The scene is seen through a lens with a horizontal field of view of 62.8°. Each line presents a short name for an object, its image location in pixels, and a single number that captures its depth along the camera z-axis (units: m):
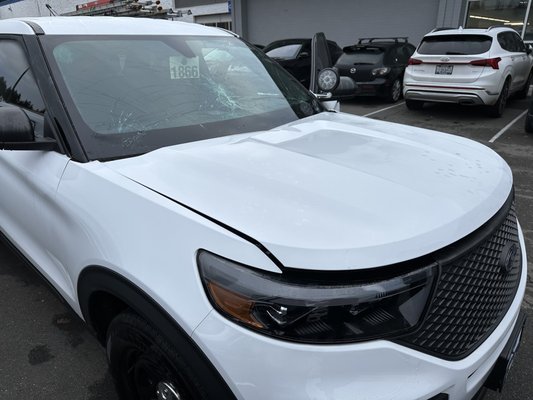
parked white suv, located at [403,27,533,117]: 8.16
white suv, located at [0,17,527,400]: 1.23
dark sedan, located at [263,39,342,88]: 11.36
